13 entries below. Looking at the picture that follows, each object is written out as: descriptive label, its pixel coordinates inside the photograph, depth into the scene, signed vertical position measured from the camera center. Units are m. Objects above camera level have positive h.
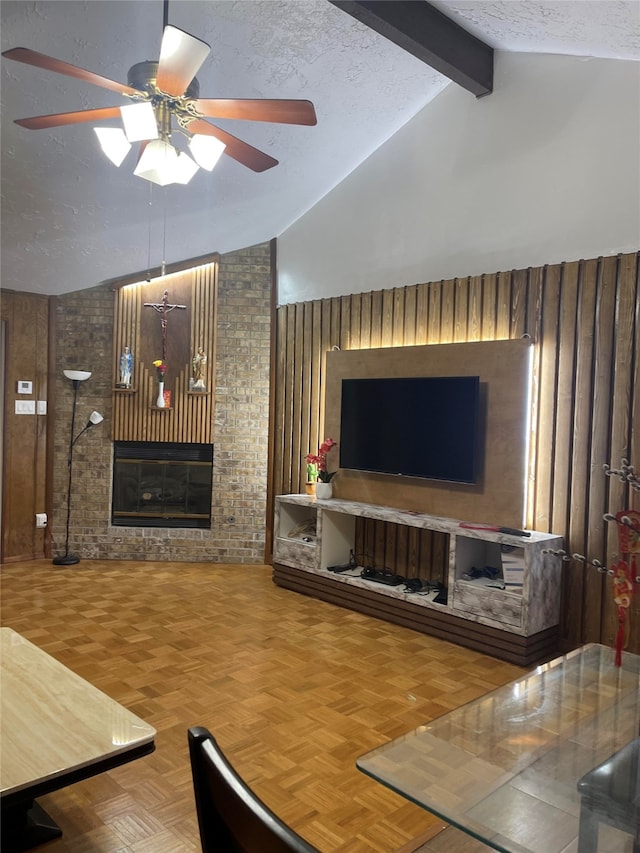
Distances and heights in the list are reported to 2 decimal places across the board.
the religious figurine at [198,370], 5.84 +0.34
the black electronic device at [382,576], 4.54 -1.22
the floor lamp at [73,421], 5.62 -0.16
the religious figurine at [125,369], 5.82 +0.33
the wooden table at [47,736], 1.54 -0.90
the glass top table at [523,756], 1.28 -0.85
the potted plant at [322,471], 5.01 -0.50
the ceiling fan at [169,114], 2.42 +1.24
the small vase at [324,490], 5.00 -0.64
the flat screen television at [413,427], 4.12 -0.10
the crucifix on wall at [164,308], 5.90 +0.91
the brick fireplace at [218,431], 5.88 -0.24
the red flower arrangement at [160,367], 5.75 +0.35
